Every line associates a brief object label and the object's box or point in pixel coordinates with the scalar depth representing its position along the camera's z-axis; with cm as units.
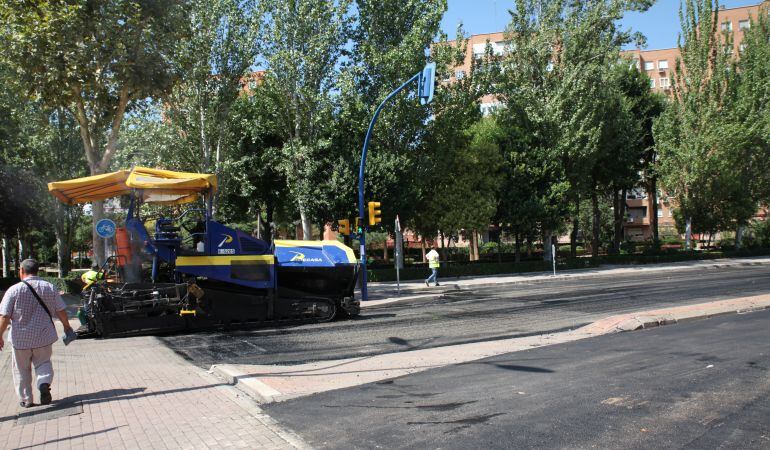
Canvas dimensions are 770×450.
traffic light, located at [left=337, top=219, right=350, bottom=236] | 1917
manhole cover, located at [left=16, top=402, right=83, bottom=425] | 591
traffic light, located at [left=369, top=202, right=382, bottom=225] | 1931
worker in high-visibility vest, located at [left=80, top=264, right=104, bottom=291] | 1212
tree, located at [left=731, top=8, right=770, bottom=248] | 3900
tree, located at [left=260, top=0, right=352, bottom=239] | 2597
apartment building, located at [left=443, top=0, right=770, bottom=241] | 7212
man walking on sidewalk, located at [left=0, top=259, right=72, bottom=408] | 612
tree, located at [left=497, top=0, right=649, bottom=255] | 3216
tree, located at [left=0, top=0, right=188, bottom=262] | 1709
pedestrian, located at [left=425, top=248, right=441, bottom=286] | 2441
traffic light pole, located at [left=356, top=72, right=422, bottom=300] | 1933
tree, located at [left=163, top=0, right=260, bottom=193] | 2550
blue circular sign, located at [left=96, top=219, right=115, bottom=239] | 1255
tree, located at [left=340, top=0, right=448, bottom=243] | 2625
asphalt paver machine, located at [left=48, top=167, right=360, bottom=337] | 1166
